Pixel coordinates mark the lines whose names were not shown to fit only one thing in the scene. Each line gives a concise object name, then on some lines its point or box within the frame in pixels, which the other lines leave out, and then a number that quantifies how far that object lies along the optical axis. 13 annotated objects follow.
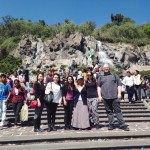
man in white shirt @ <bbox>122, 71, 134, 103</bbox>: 7.66
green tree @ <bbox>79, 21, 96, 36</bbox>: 34.29
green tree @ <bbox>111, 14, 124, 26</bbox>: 48.22
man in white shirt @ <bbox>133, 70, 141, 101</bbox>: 7.83
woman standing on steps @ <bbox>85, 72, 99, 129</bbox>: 5.00
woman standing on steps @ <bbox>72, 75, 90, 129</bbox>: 4.97
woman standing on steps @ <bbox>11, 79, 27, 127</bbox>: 5.43
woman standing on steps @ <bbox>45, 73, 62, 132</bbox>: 4.84
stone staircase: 3.88
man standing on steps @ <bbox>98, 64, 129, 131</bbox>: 4.75
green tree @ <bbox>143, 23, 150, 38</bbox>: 39.75
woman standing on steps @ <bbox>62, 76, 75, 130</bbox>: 5.01
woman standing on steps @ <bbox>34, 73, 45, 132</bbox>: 4.75
